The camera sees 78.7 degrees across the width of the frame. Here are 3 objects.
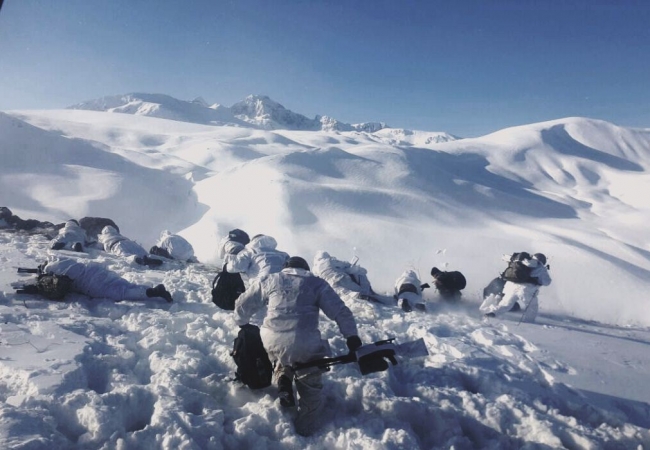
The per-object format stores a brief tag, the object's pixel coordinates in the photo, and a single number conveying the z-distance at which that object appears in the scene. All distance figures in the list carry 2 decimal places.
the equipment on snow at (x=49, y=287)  5.00
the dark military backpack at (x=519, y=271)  6.65
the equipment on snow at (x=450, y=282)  7.46
